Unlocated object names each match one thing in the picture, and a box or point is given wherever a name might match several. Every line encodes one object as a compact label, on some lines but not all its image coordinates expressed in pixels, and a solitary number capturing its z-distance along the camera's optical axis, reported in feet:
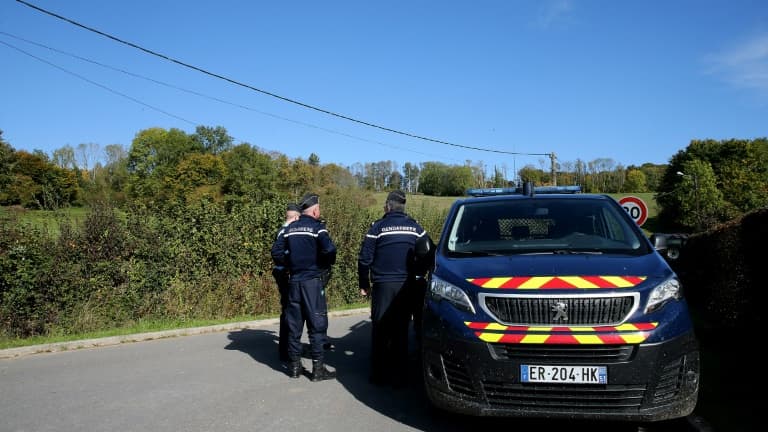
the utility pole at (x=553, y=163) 115.68
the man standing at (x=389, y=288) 20.51
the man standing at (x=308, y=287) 21.25
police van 13.28
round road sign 45.55
